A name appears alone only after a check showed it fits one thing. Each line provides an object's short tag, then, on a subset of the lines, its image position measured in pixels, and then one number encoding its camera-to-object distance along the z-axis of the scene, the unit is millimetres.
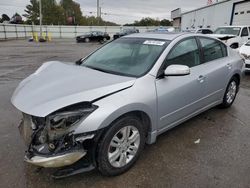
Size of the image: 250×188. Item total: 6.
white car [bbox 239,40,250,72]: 7605
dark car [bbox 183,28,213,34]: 15747
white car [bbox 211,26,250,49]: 11938
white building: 19456
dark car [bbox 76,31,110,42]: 28516
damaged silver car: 2074
